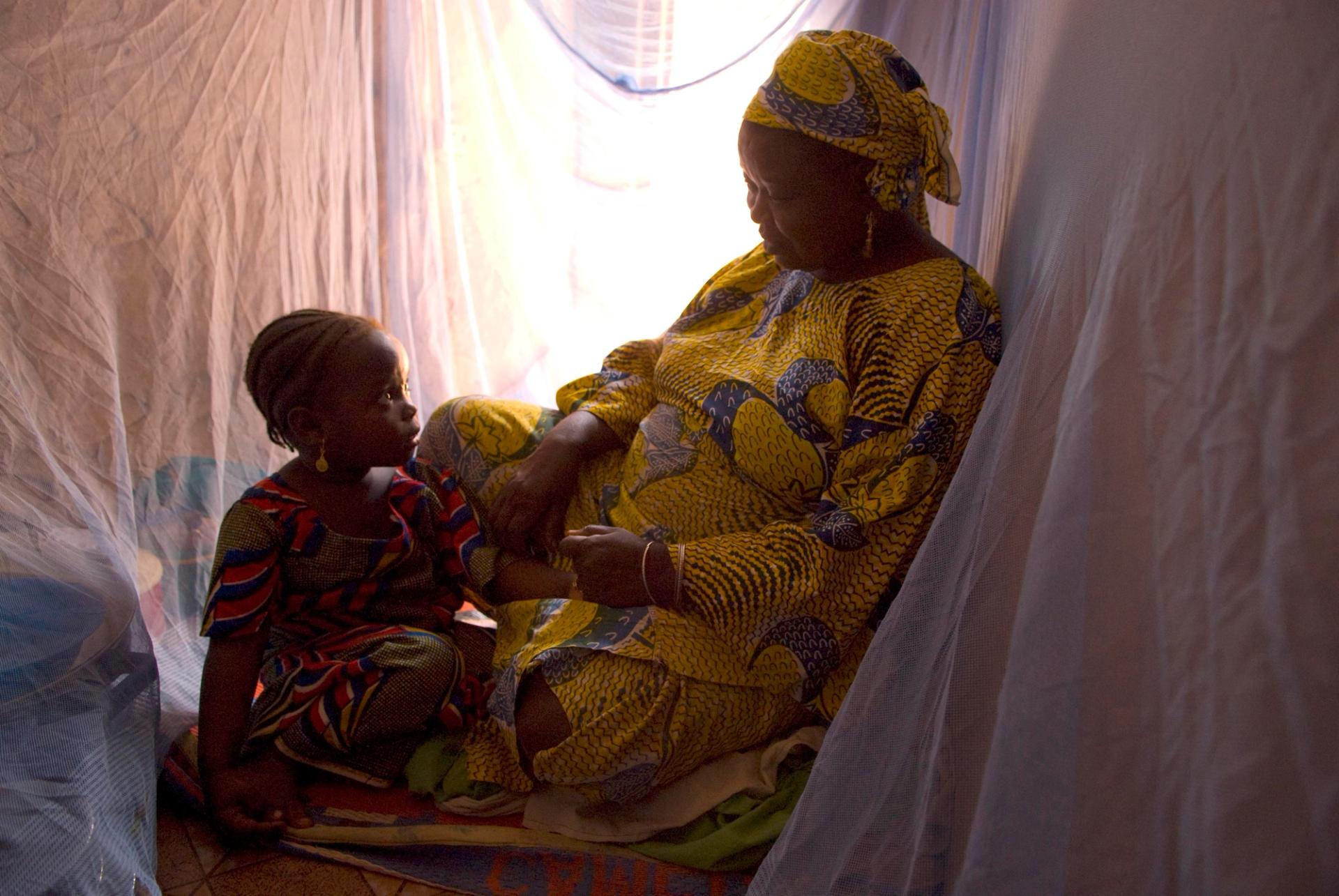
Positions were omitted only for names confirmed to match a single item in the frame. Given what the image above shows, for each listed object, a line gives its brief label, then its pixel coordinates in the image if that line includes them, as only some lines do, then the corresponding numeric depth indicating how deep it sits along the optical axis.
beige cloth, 1.23
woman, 1.14
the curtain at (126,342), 1.10
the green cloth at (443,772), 1.29
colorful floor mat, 1.17
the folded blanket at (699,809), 1.19
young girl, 1.25
